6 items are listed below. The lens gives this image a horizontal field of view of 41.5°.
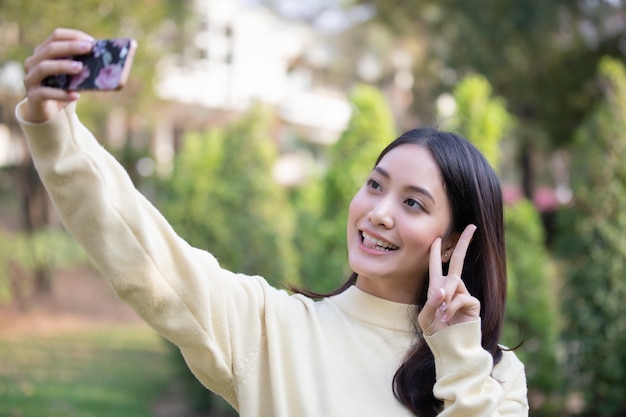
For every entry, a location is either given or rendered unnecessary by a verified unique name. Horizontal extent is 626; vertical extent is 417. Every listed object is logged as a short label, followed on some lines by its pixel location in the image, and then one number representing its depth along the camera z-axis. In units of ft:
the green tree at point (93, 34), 32.78
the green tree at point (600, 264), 19.93
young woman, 5.33
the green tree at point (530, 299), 21.56
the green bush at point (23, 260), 38.14
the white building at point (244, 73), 80.59
